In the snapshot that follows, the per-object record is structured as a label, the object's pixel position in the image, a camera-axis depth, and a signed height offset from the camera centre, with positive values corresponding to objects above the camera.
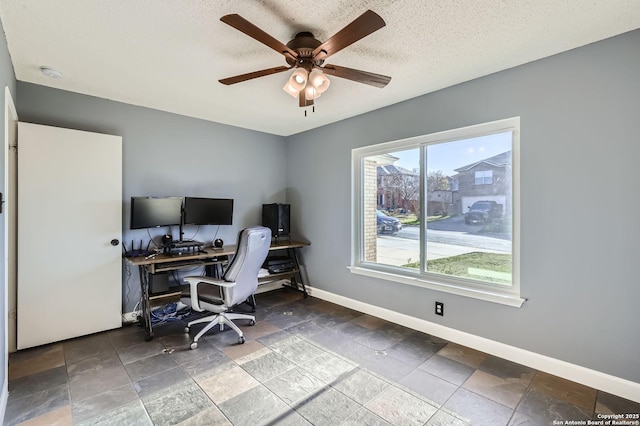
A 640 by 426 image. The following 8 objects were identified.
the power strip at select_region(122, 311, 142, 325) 3.25 -1.20
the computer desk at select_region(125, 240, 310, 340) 2.92 -0.59
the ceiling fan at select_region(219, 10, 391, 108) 1.51 +0.99
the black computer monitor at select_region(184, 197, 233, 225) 3.52 +0.01
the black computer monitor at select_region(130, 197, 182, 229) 3.09 +0.00
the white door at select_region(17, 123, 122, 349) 2.66 -0.21
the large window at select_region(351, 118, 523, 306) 2.55 +0.00
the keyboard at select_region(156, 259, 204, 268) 3.02 -0.57
